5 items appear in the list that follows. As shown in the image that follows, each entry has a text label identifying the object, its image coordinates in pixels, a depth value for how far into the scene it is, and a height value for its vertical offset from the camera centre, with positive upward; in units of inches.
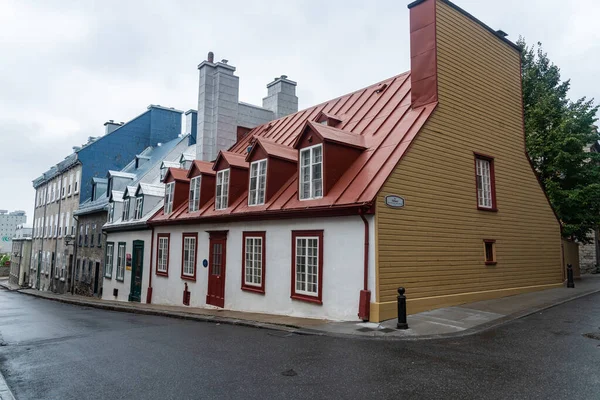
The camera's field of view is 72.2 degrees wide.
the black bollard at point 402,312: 375.2 -57.2
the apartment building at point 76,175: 1295.5 +231.8
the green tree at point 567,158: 737.0 +170.3
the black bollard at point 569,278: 619.8 -40.1
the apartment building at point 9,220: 5743.1 +328.9
